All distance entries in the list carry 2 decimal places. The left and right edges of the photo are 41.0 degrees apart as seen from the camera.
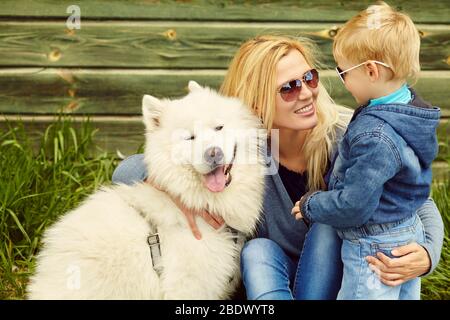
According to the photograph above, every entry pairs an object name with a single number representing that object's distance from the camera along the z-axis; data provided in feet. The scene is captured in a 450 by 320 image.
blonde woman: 8.41
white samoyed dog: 7.86
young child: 7.15
